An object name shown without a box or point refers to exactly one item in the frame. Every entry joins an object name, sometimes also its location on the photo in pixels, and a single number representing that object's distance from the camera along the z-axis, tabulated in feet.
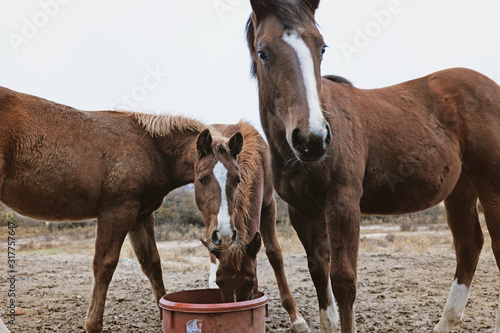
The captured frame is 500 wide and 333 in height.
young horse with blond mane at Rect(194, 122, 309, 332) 11.60
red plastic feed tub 10.07
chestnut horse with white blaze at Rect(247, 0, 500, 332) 8.91
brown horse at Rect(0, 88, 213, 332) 12.91
